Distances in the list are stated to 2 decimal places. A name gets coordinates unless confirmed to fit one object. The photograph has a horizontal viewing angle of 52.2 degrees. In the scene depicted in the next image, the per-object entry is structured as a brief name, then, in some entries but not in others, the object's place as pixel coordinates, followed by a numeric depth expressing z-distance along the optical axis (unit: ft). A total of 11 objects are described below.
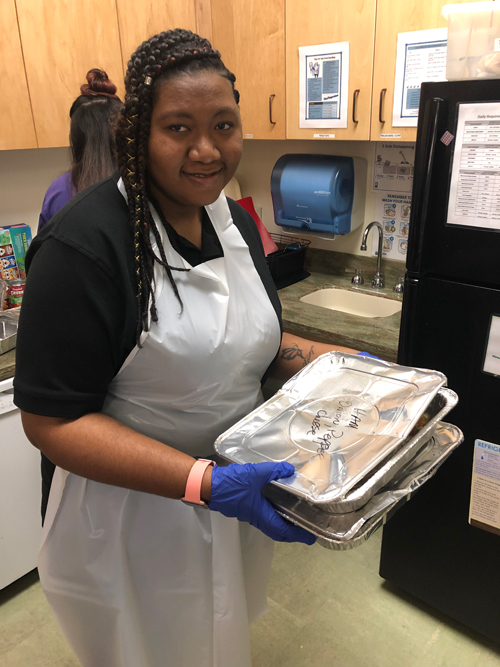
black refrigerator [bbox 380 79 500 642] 3.82
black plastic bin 7.66
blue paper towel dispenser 7.09
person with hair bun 5.49
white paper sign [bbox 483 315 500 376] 4.09
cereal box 6.85
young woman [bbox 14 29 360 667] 2.55
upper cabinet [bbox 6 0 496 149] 5.55
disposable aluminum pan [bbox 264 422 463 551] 2.34
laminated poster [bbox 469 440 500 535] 4.42
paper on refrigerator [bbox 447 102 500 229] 3.68
